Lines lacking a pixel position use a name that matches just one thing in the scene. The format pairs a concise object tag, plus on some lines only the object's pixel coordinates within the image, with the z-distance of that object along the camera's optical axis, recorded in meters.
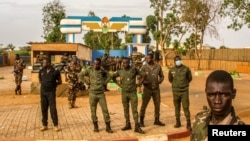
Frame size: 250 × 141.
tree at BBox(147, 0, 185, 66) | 50.38
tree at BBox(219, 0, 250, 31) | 30.89
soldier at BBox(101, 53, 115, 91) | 22.42
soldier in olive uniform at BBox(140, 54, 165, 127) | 10.47
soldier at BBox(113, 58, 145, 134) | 9.69
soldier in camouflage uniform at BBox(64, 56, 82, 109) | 13.87
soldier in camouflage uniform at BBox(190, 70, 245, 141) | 2.54
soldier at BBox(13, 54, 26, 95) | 17.91
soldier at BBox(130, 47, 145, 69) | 16.87
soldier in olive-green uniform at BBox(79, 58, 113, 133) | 9.65
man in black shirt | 9.80
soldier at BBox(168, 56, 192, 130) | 10.20
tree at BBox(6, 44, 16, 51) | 87.38
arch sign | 37.38
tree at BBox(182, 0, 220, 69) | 44.28
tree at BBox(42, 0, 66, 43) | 62.08
